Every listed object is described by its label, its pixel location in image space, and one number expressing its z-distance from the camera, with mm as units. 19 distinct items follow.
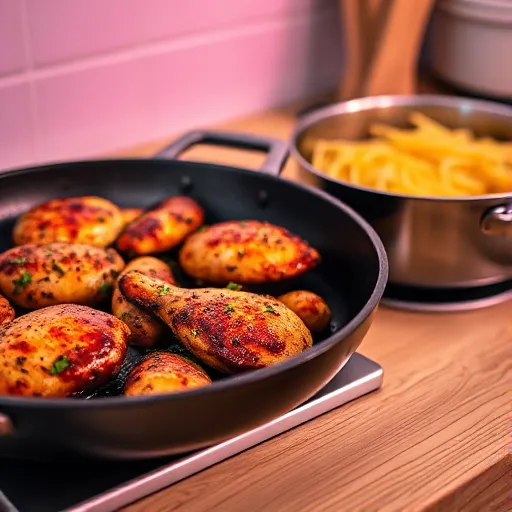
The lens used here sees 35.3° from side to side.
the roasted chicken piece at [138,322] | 846
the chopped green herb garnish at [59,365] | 703
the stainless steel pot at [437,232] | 986
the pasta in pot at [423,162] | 1181
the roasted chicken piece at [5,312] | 830
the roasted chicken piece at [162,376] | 704
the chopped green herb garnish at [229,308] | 791
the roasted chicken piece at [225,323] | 756
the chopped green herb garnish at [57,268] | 893
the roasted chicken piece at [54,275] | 883
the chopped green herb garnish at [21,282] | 882
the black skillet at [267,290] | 626
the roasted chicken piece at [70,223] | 989
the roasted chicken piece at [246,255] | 926
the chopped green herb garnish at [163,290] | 838
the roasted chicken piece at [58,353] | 699
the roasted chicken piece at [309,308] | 883
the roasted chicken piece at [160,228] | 988
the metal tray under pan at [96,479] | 705
